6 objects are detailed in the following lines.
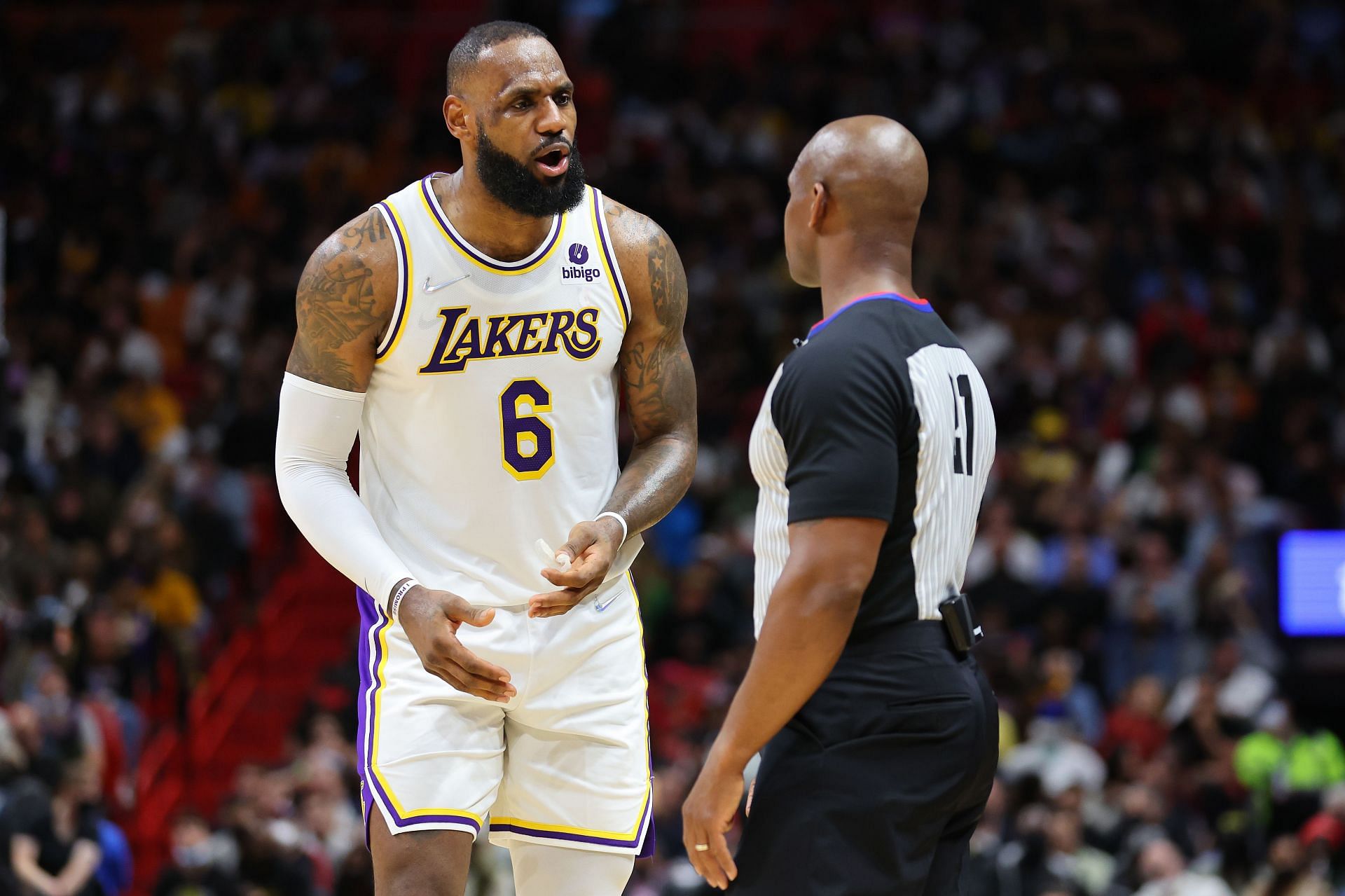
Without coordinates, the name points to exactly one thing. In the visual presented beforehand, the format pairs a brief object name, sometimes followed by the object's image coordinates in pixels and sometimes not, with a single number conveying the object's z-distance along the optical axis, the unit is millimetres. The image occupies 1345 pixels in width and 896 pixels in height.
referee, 7059
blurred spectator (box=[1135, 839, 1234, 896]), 20203
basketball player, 8719
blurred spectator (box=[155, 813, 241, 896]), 21469
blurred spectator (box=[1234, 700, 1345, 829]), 22844
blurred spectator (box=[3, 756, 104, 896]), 19562
